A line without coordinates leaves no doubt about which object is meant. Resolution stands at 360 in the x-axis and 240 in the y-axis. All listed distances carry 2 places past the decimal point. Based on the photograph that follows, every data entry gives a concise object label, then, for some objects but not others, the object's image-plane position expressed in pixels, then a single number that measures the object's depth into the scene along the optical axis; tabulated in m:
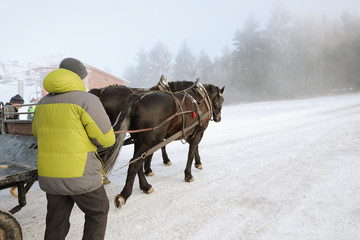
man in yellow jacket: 1.70
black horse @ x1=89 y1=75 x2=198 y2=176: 5.02
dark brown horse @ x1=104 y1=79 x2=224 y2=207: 3.38
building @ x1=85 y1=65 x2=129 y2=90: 25.68
